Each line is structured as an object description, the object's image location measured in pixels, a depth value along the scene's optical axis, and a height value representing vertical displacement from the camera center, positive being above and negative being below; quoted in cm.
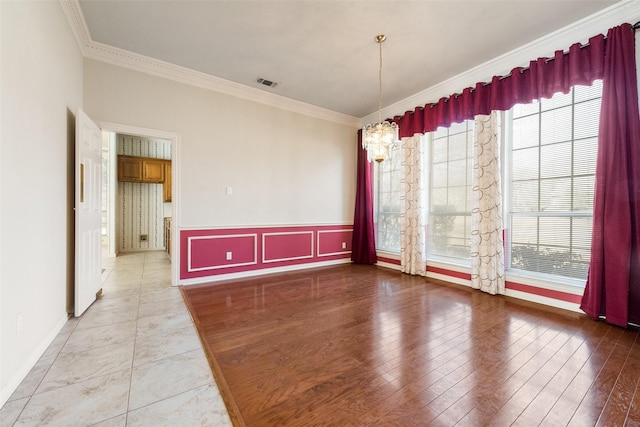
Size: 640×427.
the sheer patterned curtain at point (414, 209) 432 +3
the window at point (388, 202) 509 +18
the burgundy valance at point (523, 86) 270 +154
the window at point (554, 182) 287 +36
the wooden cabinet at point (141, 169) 623 +99
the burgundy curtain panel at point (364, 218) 530 -15
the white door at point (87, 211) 258 -2
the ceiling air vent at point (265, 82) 394 +197
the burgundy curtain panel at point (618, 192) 242 +19
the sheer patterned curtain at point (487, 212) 340 -1
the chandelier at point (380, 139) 281 +78
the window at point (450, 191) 396 +32
